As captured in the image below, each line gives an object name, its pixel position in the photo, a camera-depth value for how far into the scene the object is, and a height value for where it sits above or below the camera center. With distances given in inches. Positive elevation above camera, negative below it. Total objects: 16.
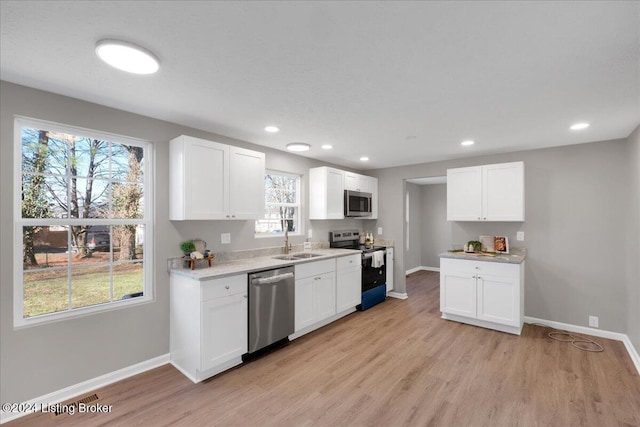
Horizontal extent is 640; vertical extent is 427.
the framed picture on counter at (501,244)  160.0 -15.7
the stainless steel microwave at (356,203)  188.5 +8.7
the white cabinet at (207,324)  100.2 -39.0
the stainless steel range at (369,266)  179.5 -31.7
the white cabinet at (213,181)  109.7 +14.8
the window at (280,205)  158.6 +6.5
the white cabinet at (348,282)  159.8 -37.8
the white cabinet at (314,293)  135.6 -37.8
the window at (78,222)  87.4 -1.5
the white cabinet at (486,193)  150.7 +12.7
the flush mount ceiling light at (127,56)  62.5 +36.7
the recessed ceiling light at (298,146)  144.5 +35.3
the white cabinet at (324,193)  174.7 +14.1
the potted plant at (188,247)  114.0 -11.9
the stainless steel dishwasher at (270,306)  115.0 -37.6
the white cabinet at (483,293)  139.9 -39.6
